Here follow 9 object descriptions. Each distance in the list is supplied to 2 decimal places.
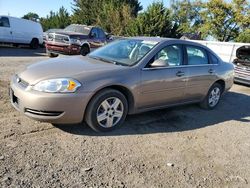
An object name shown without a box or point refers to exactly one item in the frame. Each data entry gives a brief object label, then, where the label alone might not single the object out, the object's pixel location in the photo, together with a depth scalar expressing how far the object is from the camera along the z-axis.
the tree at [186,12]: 36.93
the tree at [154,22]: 15.62
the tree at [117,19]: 20.09
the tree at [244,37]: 22.14
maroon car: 9.18
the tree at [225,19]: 23.76
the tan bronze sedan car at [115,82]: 2.78
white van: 11.56
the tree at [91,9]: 25.88
